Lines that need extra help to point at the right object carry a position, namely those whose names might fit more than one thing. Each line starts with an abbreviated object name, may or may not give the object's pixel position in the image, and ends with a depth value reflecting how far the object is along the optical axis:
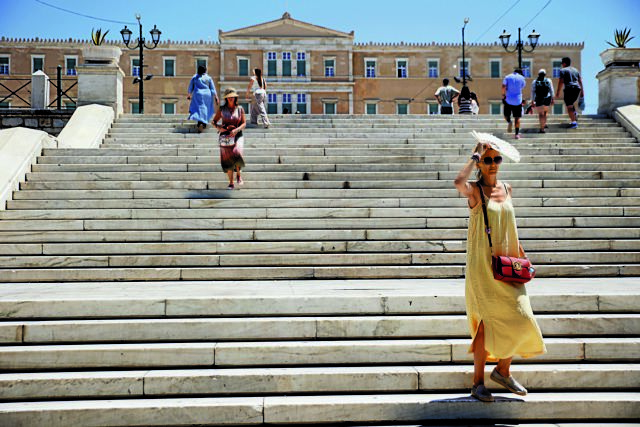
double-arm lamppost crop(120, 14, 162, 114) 20.95
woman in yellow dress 4.01
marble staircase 4.40
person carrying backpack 13.05
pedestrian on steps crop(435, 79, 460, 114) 17.95
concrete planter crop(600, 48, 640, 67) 14.38
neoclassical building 49.91
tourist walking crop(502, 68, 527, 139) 12.59
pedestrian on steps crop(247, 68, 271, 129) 13.61
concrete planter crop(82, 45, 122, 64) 13.73
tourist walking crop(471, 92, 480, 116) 19.63
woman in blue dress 13.17
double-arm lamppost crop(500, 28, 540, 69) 21.59
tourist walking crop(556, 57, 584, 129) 13.59
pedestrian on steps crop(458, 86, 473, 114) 18.28
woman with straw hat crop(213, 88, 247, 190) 8.99
